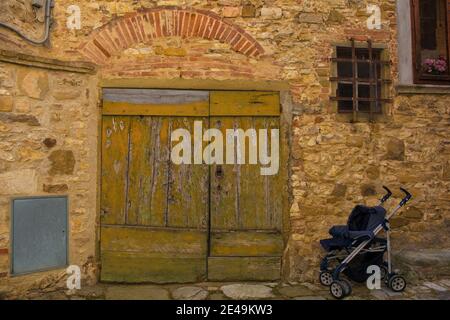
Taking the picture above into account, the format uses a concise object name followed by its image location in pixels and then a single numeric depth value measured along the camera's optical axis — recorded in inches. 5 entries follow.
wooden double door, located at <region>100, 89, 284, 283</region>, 177.9
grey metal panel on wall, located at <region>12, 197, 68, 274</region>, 160.9
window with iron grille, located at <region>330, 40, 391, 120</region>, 189.9
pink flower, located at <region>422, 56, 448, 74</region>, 206.1
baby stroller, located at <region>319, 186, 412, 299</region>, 159.0
